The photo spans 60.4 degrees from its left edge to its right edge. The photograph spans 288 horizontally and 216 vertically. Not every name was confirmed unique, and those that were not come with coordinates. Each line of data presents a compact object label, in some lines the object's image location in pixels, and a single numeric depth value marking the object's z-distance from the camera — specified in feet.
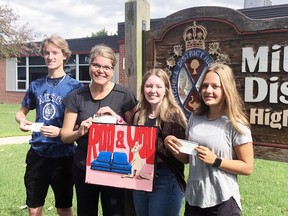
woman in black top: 5.61
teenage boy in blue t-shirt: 6.28
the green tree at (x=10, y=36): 42.16
